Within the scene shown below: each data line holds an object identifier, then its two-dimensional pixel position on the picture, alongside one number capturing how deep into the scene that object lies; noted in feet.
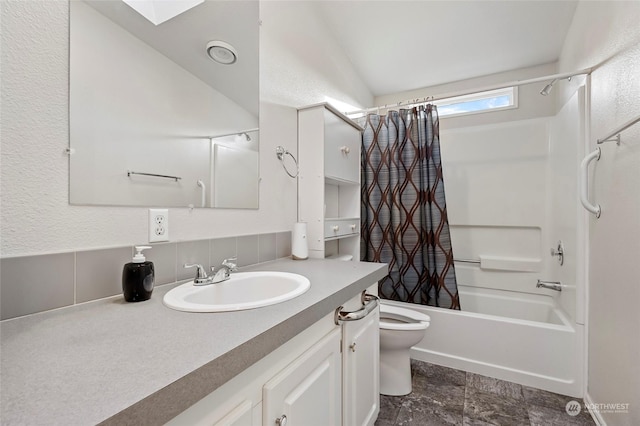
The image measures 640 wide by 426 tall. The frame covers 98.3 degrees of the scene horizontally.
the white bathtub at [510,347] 5.46
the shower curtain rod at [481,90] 5.52
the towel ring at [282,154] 5.21
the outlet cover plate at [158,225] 3.08
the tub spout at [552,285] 6.68
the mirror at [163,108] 2.63
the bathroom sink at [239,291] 2.43
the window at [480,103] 8.79
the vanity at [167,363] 1.24
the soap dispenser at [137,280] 2.56
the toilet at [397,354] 5.38
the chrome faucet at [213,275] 3.20
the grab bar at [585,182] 4.51
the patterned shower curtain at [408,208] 6.78
